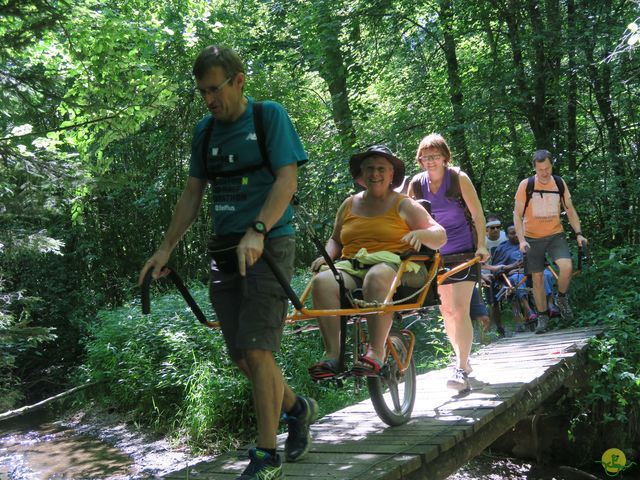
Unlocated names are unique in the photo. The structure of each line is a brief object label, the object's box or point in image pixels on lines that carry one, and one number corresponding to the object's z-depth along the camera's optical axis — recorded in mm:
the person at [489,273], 10648
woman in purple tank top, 5602
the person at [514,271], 10023
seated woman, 4227
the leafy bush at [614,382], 7207
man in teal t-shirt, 3217
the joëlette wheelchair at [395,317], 3576
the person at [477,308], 6770
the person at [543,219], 8609
